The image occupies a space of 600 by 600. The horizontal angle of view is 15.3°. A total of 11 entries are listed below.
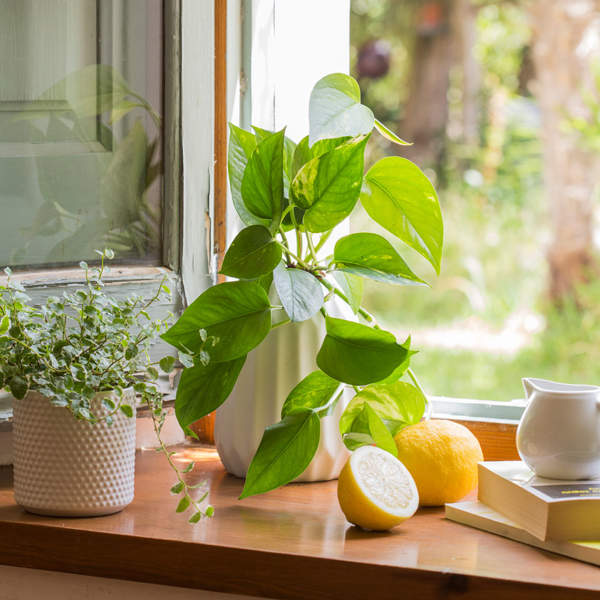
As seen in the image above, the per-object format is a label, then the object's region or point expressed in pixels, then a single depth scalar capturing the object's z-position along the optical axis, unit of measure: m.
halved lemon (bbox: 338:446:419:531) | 1.72
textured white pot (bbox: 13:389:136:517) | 1.73
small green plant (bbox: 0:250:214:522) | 1.71
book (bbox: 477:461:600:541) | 1.68
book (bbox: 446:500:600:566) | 1.66
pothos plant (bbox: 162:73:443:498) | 1.77
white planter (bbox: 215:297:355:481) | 1.87
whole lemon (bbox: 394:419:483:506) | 1.80
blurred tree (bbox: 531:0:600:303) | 7.21
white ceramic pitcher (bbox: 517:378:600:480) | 1.73
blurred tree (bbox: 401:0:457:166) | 8.56
